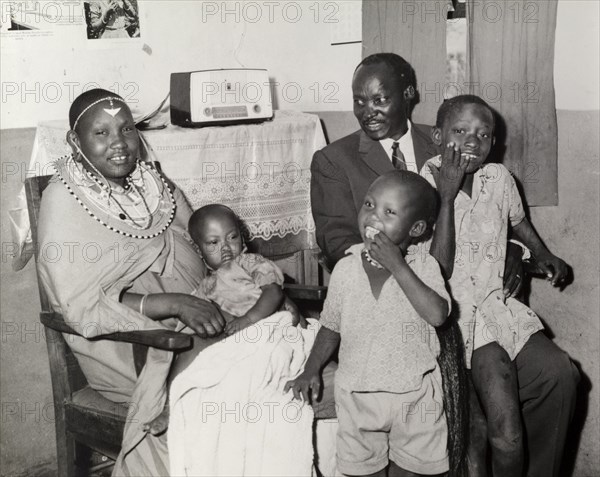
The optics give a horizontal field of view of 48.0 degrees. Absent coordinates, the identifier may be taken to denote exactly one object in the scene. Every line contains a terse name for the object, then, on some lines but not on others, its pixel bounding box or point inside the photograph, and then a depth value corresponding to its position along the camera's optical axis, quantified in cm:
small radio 325
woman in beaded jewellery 227
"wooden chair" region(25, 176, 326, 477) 238
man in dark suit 267
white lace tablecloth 310
